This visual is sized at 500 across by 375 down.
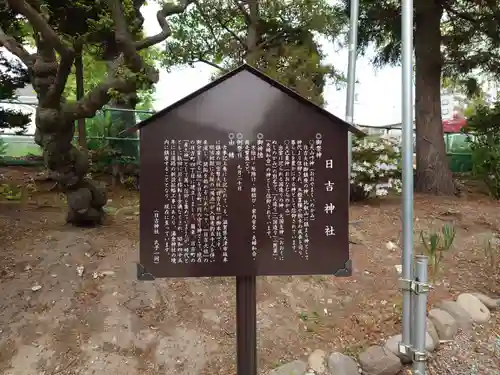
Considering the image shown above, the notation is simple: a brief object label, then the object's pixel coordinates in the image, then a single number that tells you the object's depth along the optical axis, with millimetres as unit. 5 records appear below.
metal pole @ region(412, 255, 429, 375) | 3082
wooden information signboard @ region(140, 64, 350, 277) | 2574
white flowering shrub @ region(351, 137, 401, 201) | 7582
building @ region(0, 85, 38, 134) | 9636
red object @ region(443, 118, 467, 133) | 19394
